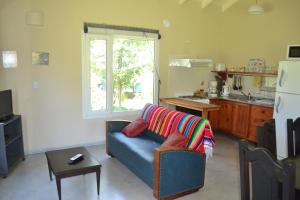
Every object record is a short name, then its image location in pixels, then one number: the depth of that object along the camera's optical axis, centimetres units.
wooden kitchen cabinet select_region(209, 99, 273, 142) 464
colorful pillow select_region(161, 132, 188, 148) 290
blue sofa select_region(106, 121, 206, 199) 276
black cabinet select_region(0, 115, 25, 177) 329
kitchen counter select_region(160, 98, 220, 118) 436
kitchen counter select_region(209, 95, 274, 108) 454
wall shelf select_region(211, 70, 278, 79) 480
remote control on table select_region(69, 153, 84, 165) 286
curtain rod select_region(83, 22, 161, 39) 432
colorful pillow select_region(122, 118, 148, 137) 385
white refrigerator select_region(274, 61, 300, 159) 385
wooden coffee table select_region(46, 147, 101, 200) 268
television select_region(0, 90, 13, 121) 354
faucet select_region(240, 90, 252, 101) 536
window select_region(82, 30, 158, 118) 456
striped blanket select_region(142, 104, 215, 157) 307
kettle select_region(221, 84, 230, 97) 570
